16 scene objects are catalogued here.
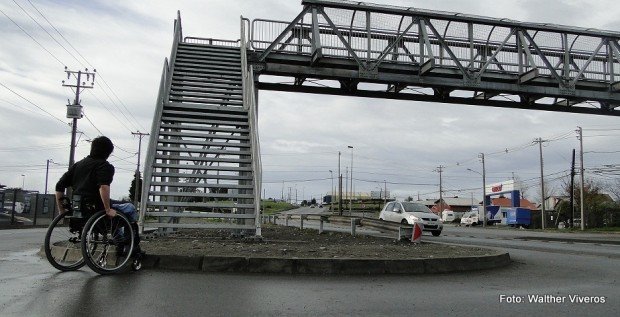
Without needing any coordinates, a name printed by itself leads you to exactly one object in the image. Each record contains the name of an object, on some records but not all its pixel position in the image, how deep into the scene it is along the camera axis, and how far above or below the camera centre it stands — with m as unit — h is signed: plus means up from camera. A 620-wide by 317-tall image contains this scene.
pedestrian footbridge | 12.66 +5.16
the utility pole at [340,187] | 71.42 +3.21
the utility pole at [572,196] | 51.88 +1.96
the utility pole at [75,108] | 41.50 +8.08
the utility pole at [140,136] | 69.12 +9.24
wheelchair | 5.97 -0.46
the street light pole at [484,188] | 58.72 +3.30
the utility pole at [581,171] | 46.88 +4.51
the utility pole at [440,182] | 90.53 +5.53
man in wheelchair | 6.10 +0.19
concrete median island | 6.98 -0.75
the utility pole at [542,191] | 51.73 +2.43
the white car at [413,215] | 21.27 -0.20
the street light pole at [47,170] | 90.86 +5.51
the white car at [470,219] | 64.81 -0.93
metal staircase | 10.04 +1.99
